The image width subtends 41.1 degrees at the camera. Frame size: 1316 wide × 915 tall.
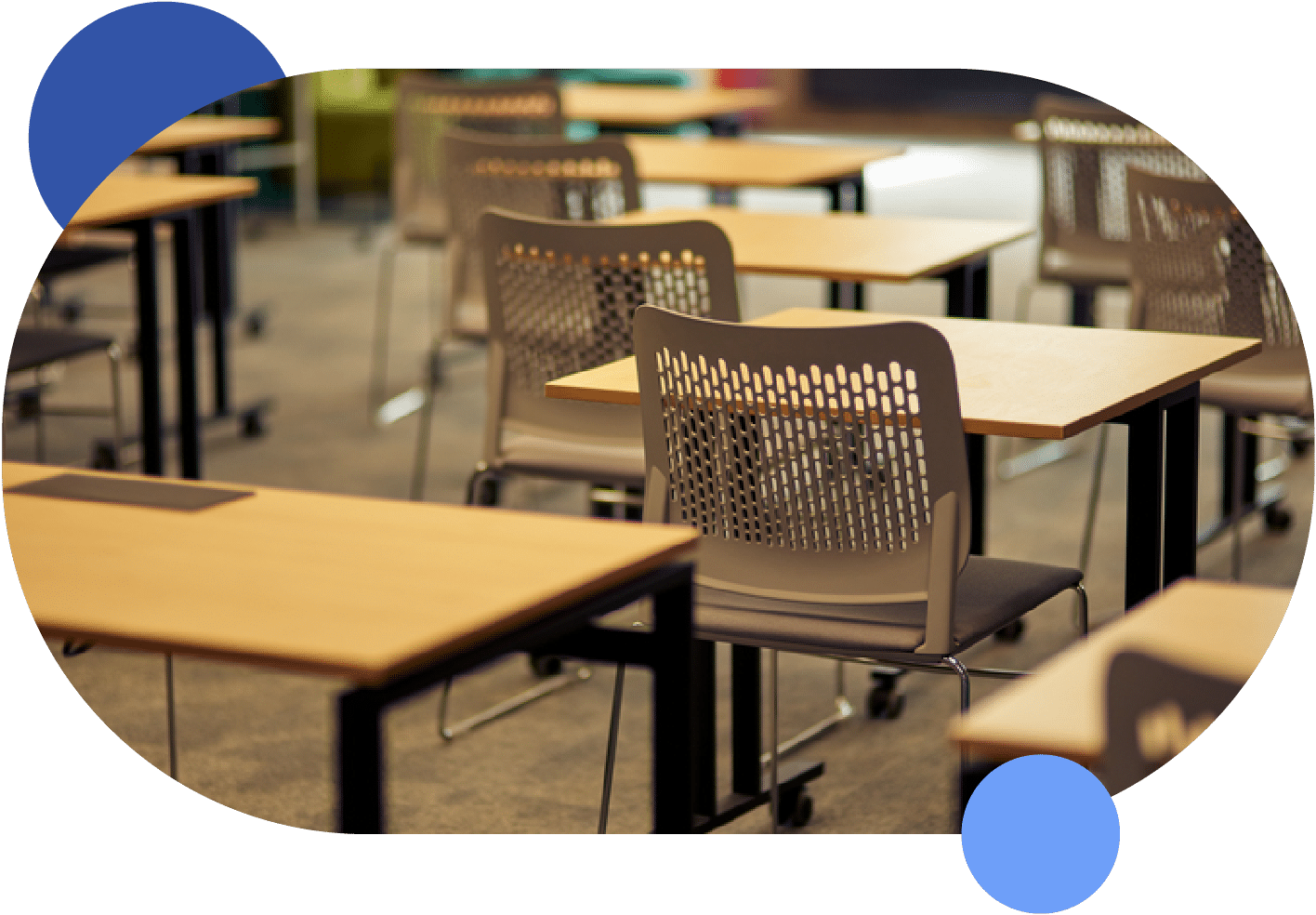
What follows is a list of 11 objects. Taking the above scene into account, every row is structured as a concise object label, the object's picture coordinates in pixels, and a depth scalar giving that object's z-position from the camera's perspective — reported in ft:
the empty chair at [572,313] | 10.68
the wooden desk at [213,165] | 18.69
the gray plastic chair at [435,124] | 18.44
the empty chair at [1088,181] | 15.78
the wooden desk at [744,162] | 16.40
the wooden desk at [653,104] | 21.11
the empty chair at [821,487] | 8.02
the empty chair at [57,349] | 13.96
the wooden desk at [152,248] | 14.15
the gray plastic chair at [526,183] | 14.17
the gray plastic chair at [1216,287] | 12.17
